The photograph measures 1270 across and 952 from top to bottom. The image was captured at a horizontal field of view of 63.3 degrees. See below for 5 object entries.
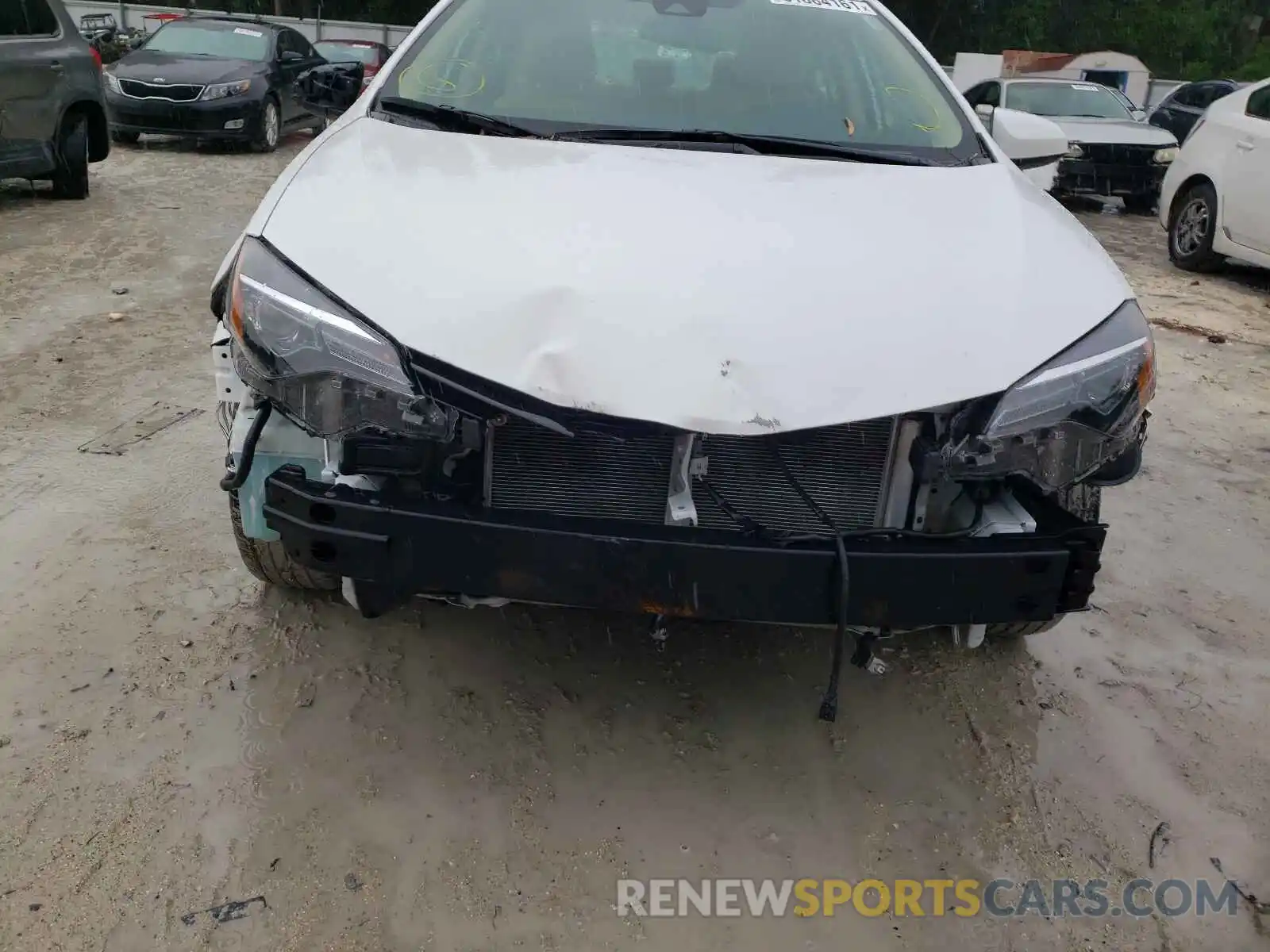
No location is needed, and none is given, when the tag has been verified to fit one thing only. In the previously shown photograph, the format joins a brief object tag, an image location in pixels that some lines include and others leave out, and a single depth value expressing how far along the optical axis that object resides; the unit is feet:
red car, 46.90
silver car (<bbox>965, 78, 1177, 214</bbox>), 34.32
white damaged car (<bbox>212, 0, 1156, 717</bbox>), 6.01
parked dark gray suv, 23.24
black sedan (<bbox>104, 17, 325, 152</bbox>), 33.73
